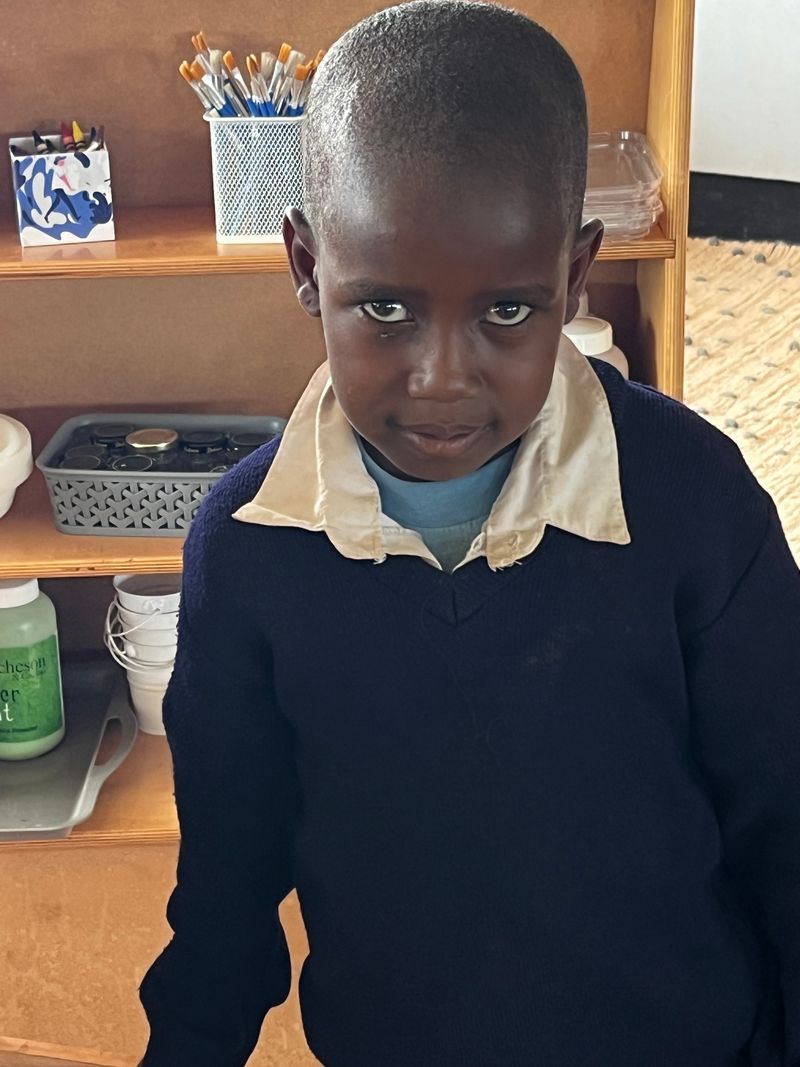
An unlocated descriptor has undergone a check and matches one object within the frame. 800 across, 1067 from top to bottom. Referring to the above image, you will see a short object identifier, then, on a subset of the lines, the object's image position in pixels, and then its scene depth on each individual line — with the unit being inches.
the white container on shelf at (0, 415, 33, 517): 65.8
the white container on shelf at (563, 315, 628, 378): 62.3
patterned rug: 129.2
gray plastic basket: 65.1
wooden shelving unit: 61.2
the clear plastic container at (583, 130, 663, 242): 59.1
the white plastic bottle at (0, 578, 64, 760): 68.7
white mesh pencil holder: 60.1
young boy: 35.7
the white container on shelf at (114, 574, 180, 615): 70.5
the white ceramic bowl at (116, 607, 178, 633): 70.8
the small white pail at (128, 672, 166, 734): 73.2
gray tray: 67.6
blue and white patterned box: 61.4
